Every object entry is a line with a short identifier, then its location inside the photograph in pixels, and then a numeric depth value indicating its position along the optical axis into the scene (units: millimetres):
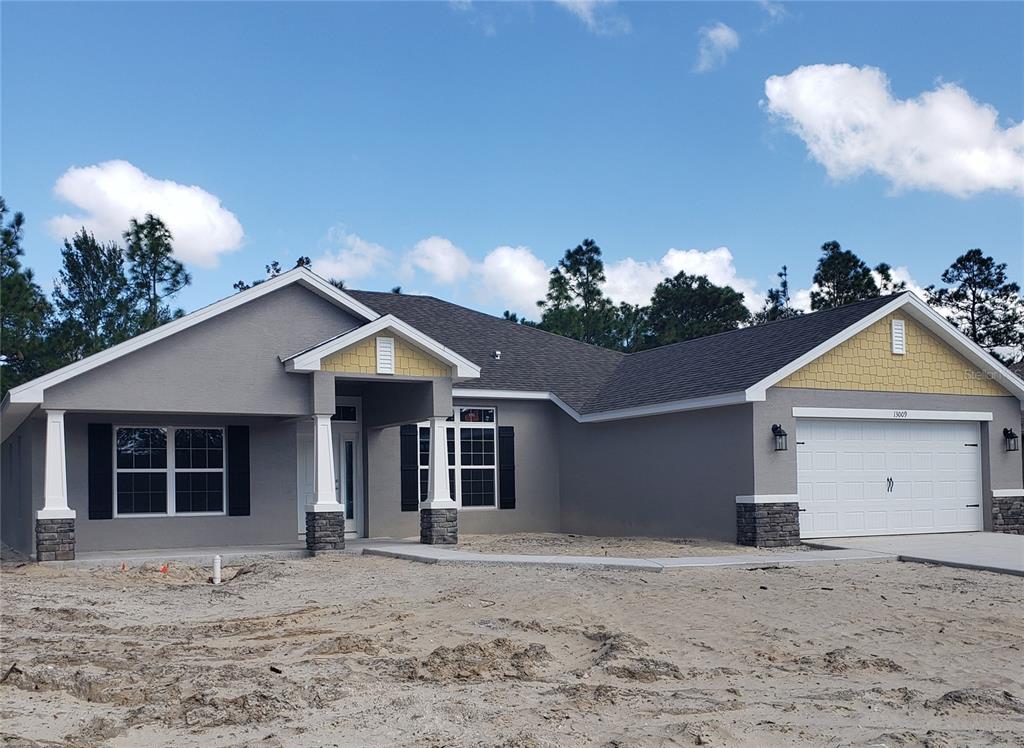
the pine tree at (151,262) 36625
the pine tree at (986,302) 40219
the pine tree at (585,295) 48031
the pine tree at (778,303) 50625
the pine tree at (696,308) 49594
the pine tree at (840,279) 42250
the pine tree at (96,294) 35250
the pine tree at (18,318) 28963
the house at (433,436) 17109
